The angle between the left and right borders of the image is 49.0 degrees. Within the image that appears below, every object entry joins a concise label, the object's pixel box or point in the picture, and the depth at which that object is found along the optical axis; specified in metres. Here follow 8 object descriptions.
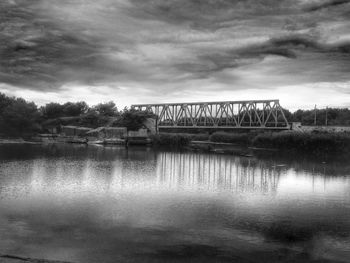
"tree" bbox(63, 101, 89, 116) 138.00
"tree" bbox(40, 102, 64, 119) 135.62
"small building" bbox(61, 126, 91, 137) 119.64
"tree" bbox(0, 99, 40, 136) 113.88
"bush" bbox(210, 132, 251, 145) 102.50
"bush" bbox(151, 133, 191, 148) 103.25
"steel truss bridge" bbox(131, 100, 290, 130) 116.00
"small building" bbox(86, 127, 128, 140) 113.69
